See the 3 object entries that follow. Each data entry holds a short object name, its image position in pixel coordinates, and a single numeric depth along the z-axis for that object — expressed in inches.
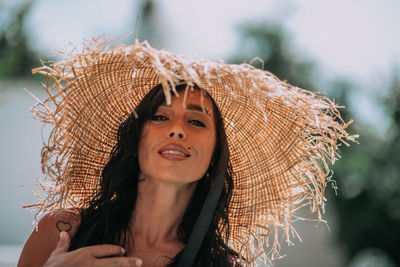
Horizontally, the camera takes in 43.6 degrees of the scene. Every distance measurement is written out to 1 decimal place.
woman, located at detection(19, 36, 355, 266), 77.0
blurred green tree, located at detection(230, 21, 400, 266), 362.4
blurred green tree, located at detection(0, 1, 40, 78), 295.6
